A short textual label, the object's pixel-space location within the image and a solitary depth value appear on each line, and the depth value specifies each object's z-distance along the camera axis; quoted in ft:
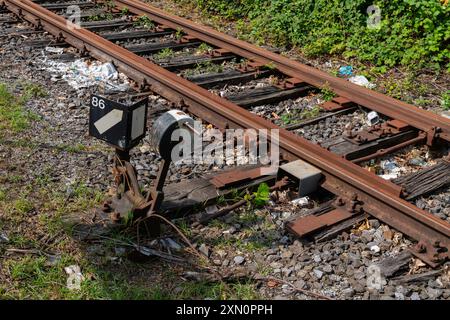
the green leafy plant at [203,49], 25.47
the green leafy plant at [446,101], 20.89
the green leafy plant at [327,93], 20.81
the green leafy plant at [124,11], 30.31
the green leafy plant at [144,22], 28.76
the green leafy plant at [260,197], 14.34
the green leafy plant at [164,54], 24.68
